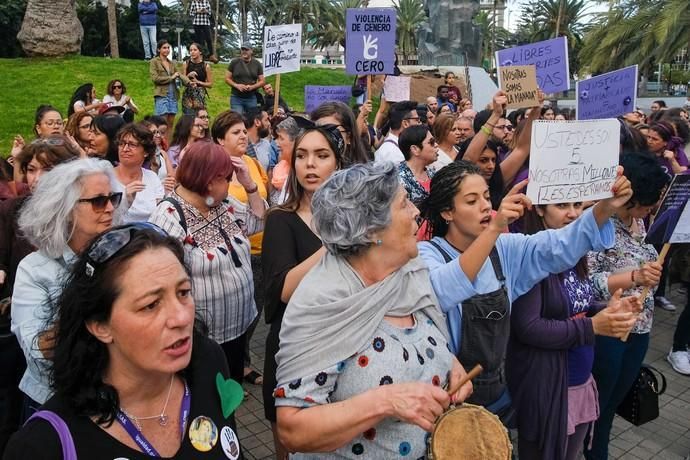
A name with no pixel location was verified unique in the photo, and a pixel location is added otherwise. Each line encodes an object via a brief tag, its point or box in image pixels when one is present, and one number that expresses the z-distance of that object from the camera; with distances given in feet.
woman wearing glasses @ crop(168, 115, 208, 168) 21.21
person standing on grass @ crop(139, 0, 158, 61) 54.34
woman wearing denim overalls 8.34
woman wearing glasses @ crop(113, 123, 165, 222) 15.51
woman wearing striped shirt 11.46
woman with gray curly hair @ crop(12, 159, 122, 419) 8.32
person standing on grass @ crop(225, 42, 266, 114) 36.06
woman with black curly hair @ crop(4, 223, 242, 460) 5.79
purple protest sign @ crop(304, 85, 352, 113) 28.76
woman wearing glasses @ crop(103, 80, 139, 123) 34.32
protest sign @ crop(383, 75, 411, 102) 28.19
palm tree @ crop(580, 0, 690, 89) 67.05
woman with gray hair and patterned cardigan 6.33
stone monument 70.90
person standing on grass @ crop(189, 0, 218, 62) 50.49
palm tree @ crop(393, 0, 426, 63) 171.22
